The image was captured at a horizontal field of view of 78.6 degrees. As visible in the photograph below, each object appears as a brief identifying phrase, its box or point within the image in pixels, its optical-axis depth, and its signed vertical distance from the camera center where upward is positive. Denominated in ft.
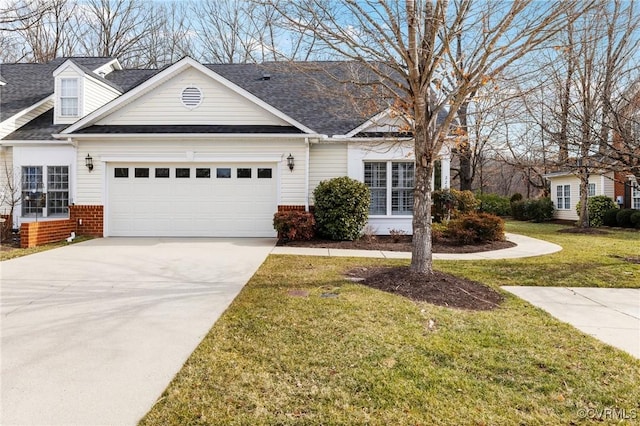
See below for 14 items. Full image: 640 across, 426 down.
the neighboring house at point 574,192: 66.64 +3.81
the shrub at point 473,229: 37.65 -1.60
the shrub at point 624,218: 60.64 -0.80
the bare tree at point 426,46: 18.92 +8.43
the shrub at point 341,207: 37.86 +0.52
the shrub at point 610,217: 63.77 -0.70
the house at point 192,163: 40.22 +5.23
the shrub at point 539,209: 82.28 +0.77
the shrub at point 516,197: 93.66 +3.74
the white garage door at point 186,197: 40.98 +1.58
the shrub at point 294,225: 36.91 -1.20
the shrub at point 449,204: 42.68 +0.94
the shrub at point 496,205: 92.58 +1.82
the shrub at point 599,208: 66.18 +0.81
